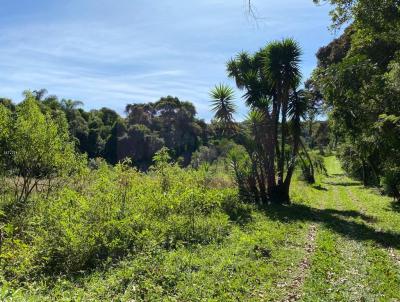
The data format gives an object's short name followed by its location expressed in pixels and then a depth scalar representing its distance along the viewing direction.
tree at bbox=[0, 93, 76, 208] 18.92
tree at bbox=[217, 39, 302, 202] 24.14
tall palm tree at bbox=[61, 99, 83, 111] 67.50
